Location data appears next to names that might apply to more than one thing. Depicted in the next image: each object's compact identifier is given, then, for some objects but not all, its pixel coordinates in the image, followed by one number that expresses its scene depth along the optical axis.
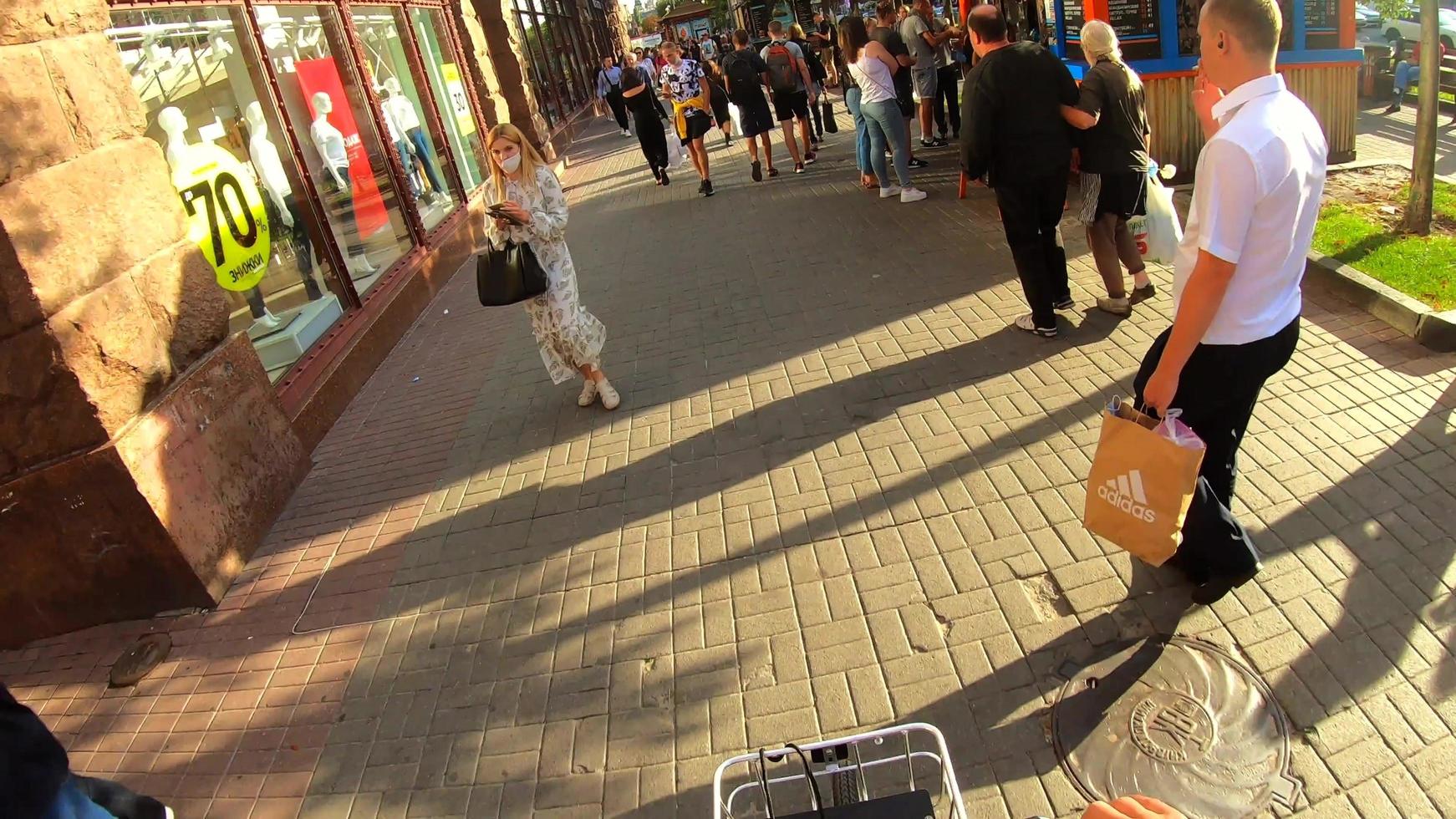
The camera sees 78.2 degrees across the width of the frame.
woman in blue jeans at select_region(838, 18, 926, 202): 8.60
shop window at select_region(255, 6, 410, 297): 8.19
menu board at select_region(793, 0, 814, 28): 26.20
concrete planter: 4.58
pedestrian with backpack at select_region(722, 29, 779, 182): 10.85
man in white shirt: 2.50
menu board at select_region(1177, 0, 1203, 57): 7.61
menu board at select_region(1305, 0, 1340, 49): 7.54
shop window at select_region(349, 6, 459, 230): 10.44
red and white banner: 8.79
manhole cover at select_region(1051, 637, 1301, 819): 2.64
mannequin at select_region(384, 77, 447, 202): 10.80
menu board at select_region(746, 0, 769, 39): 30.75
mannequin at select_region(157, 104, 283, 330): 6.30
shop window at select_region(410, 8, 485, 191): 12.63
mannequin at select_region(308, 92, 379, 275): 8.42
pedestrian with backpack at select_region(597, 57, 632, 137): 17.31
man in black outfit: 5.13
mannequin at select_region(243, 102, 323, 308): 7.23
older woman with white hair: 5.14
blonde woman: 5.25
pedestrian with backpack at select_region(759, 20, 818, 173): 10.78
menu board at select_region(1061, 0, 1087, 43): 8.65
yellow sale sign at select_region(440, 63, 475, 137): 13.31
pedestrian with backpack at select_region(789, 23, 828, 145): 13.29
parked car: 13.40
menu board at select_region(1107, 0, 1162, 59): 7.72
